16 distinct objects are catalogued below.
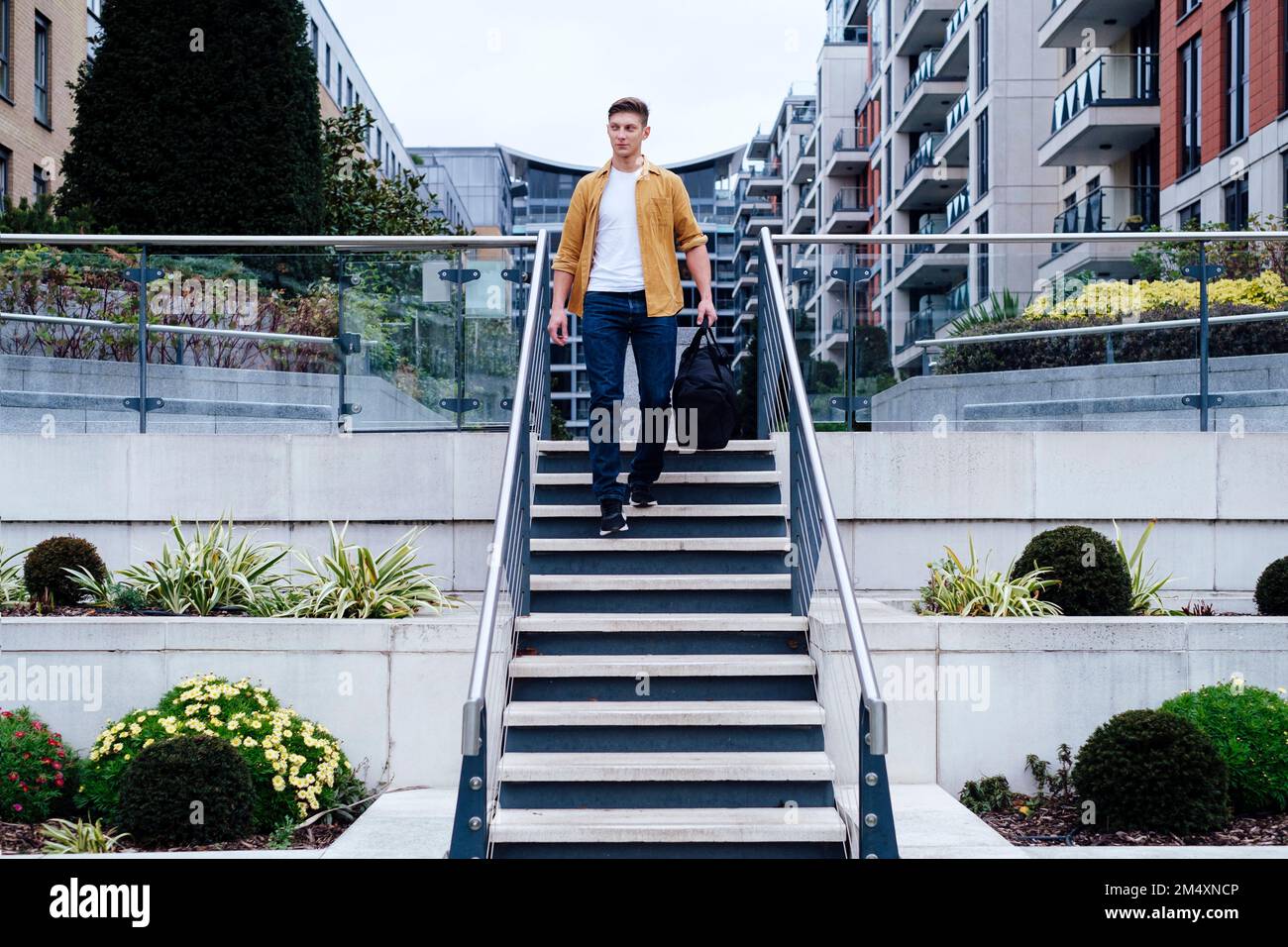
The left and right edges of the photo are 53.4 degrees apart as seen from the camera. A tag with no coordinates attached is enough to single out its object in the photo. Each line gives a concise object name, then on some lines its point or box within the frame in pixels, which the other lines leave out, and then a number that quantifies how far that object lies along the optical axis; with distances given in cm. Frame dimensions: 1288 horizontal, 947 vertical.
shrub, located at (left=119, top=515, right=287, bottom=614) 712
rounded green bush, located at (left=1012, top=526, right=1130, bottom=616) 703
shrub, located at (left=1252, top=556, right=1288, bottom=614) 736
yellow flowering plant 597
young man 680
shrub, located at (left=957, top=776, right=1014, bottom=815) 635
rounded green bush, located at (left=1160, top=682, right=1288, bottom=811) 601
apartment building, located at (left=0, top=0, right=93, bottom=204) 2634
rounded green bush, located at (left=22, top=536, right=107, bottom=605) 741
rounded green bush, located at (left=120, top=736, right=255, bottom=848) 553
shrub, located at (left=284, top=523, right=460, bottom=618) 690
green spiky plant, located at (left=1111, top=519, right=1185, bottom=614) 739
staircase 525
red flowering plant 600
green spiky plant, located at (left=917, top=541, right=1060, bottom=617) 693
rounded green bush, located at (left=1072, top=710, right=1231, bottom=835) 562
